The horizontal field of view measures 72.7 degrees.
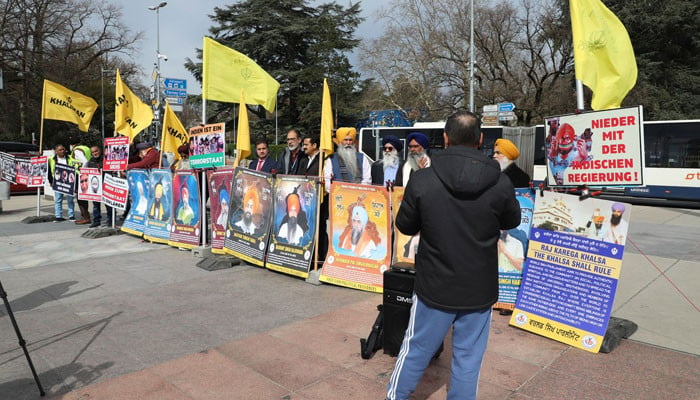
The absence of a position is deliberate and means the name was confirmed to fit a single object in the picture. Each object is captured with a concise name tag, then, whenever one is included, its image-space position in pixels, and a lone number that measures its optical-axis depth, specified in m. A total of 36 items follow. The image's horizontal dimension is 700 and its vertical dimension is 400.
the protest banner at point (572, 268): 4.11
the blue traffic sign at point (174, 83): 18.36
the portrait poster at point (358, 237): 5.71
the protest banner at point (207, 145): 7.63
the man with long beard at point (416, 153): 5.94
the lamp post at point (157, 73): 25.15
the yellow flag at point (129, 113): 9.82
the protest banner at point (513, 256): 4.93
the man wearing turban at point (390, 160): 6.69
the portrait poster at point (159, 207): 8.52
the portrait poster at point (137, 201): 9.21
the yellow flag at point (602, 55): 4.35
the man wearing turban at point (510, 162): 5.20
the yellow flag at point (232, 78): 7.42
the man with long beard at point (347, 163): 6.46
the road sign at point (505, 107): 18.25
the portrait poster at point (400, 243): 5.49
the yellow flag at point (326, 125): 6.23
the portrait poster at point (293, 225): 6.28
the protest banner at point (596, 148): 4.05
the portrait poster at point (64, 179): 11.21
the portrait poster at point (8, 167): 13.64
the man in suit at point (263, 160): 7.26
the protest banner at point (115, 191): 9.59
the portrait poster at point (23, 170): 12.84
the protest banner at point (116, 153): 9.69
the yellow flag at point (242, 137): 7.18
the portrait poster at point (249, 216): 6.77
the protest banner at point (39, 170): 12.32
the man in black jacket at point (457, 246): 2.53
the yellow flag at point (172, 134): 8.84
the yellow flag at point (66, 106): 11.16
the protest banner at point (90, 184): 10.41
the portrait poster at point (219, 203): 7.44
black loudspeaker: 3.77
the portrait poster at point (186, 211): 7.97
